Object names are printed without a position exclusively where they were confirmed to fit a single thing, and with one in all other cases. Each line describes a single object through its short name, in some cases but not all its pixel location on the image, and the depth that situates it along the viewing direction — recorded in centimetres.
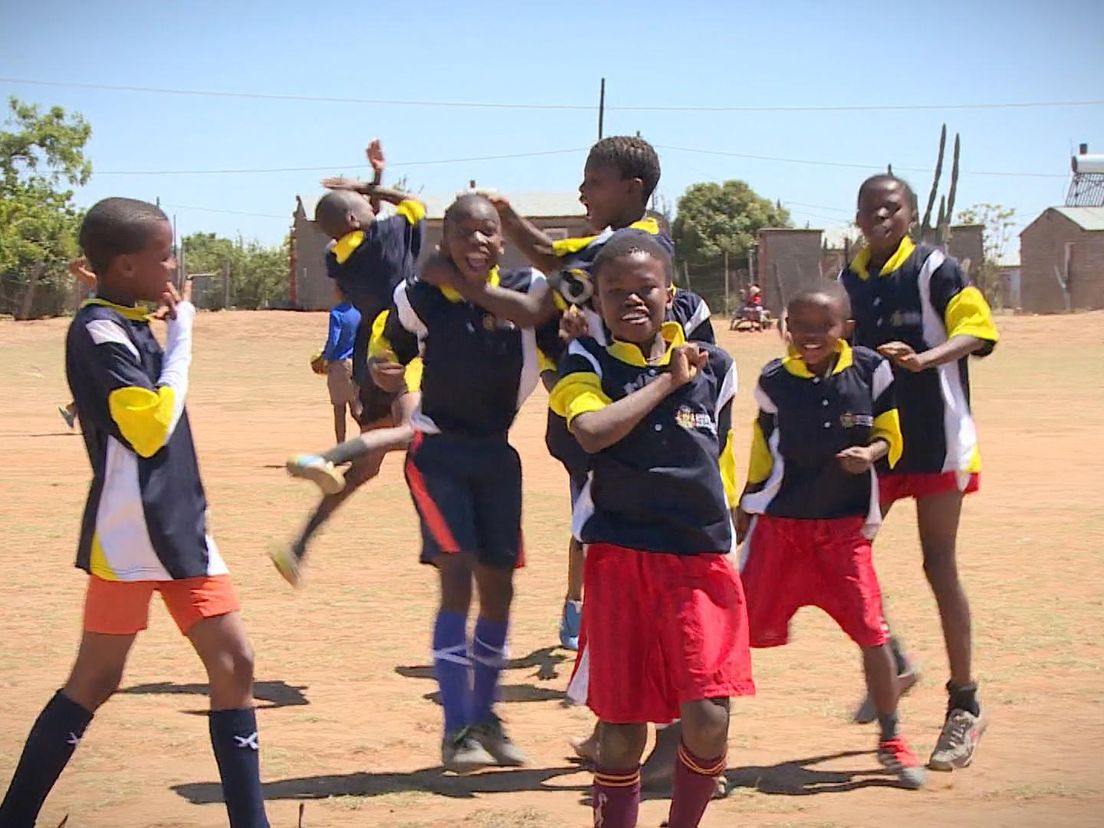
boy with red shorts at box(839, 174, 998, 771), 586
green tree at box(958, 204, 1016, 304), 5203
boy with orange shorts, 425
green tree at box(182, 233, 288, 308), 5788
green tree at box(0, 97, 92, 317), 4897
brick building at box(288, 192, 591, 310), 5362
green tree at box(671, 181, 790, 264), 5916
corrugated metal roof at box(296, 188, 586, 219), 5825
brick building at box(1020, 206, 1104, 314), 6122
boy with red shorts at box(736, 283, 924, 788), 547
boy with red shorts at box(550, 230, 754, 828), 428
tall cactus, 4888
